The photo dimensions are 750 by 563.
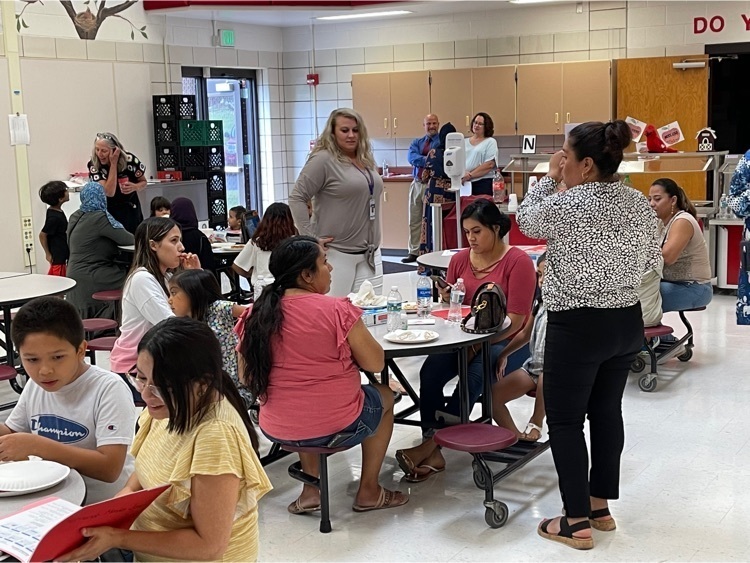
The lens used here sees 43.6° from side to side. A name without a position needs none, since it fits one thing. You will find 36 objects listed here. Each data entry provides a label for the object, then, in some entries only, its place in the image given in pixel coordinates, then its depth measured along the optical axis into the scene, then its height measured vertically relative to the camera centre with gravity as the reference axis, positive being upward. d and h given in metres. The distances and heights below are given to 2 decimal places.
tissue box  4.46 -0.79
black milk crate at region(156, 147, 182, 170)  10.81 -0.03
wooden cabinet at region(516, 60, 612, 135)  10.81 +0.57
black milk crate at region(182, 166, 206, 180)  10.85 -0.22
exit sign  11.86 +1.47
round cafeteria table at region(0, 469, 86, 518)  2.32 -0.85
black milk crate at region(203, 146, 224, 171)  11.04 -0.04
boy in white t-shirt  2.71 -0.70
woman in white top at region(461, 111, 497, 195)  10.20 -0.06
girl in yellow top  2.15 -0.72
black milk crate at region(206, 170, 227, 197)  11.12 -0.34
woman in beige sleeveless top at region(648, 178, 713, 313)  6.10 -0.78
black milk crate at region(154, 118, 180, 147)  10.76 +0.27
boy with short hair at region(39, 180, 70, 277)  7.64 -0.58
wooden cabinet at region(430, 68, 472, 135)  11.58 +0.62
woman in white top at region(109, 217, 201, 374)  4.40 -0.60
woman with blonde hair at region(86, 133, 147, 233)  7.79 -0.19
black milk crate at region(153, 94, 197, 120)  10.66 +0.56
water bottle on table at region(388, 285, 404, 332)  4.36 -0.77
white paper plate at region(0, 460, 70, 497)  2.37 -0.81
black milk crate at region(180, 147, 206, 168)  10.84 -0.03
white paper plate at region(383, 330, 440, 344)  4.05 -0.82
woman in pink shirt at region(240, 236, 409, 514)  3.59 -0.78
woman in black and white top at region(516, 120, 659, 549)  3.46 -0.52
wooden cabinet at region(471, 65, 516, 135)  11.30 +0.62
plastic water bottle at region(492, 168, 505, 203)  9.70 -0.44
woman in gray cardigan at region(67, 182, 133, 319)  6.95 -0.69
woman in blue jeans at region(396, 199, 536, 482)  4.49 -0.83
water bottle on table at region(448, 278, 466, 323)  4.49 -0.75
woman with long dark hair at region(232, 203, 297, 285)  6.25 -0.53
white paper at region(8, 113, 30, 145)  9.17 +0.30
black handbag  4.19 -0.73
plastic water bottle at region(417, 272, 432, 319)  4.70 -0.77
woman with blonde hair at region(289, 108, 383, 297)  5.23 -0.27
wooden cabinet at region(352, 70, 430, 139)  11.91 +0.61
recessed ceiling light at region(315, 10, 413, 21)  11.02 +1.62
